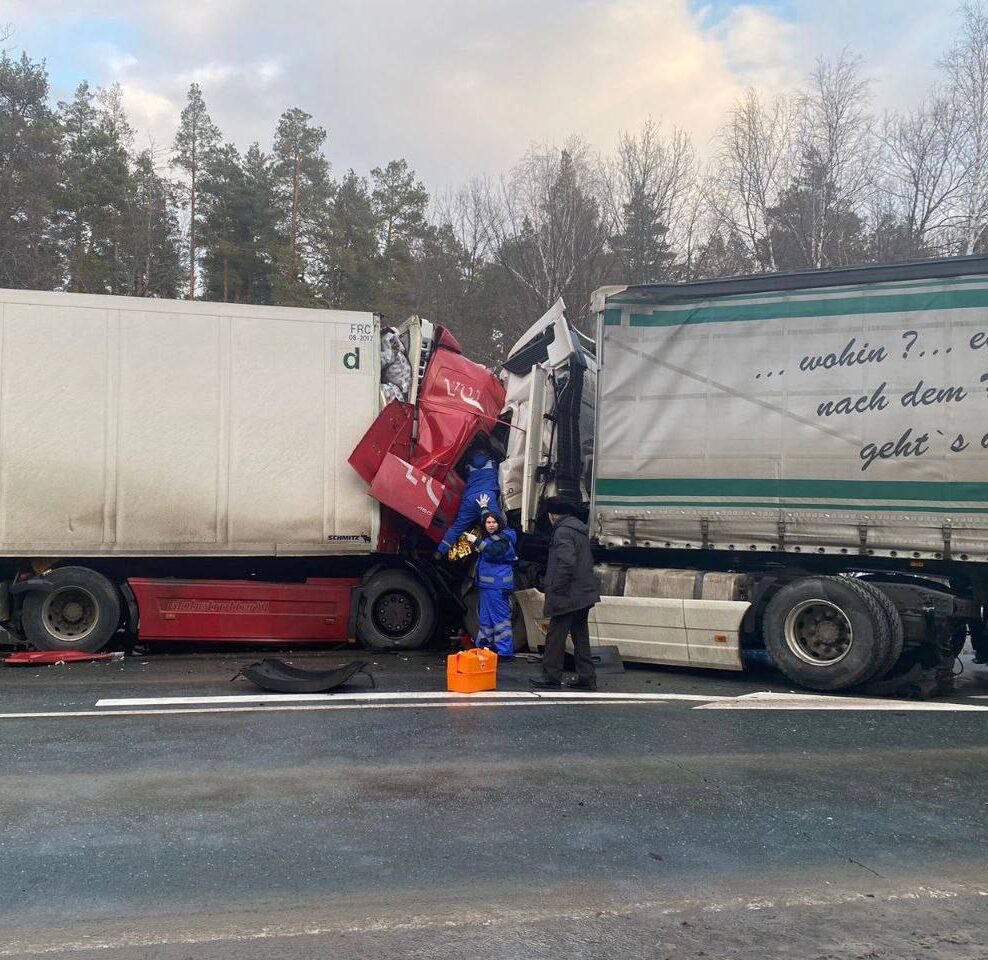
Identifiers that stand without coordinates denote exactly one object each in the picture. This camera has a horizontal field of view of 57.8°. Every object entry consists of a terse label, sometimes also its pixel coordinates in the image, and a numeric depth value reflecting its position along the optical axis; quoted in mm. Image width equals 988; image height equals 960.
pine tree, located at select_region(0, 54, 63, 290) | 28047
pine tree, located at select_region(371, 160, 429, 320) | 37500
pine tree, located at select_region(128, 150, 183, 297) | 32344
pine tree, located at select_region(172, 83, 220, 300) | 35781
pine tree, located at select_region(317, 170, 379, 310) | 32906
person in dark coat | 7688
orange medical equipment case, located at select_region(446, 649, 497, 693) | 7375
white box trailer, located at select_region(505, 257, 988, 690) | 7438
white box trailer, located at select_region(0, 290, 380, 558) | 8703
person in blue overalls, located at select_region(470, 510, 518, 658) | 8828
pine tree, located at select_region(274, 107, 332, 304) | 34188
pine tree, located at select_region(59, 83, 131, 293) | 31344
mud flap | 7359
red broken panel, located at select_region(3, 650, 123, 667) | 8719
